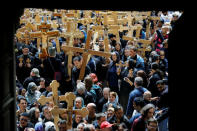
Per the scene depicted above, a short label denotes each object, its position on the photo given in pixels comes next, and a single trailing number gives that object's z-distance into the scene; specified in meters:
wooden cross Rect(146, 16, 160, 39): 12.91
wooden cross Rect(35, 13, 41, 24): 14.53
